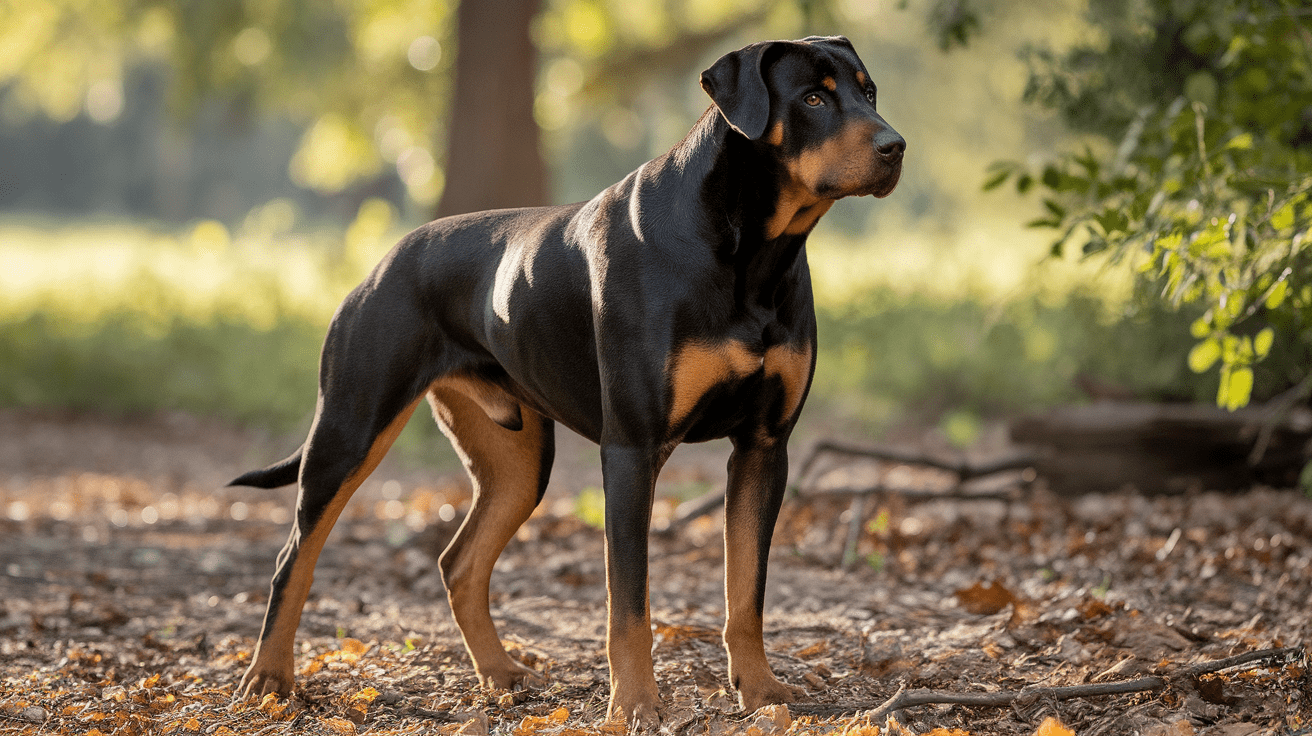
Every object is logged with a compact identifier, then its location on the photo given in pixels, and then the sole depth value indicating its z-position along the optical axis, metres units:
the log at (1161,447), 12.26
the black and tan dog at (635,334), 5.91
